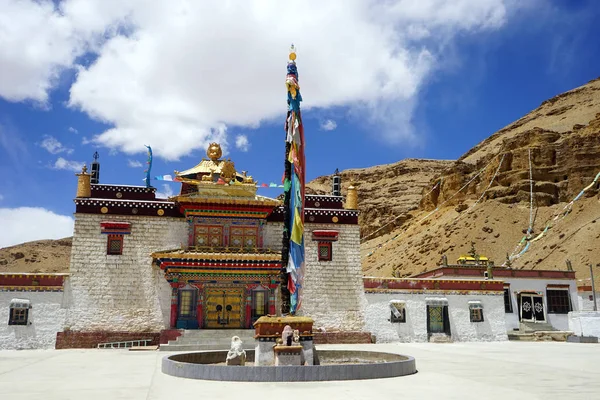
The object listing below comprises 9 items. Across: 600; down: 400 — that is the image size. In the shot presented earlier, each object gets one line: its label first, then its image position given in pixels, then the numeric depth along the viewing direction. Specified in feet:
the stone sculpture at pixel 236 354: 48.34
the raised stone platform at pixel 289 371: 39.75
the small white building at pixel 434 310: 97.81
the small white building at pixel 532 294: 125.18
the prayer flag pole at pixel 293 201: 55.98
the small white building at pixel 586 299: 131.20
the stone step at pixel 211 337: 84.89
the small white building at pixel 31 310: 85.61
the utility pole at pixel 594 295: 125.59
